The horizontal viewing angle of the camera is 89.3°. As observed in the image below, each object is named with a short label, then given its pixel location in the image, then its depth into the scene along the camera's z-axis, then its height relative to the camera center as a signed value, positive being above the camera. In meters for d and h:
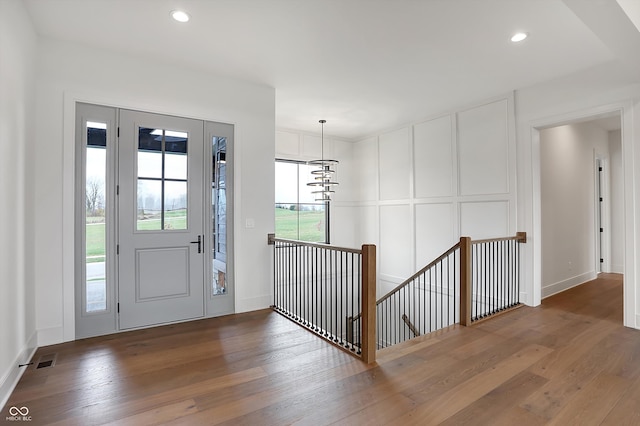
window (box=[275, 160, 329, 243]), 6.30 +0.16
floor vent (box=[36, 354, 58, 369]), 2.66 -1.21
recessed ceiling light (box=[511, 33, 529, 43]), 3.03 +1.67
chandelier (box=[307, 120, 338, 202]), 5.18 +0.59
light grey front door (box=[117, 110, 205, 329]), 3.46 -0.04
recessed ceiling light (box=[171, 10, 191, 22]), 2.70 +1.70
